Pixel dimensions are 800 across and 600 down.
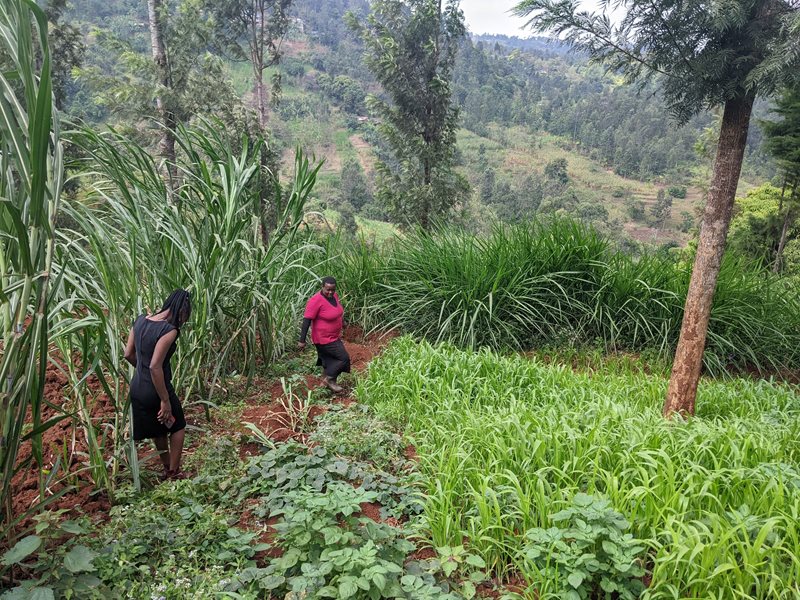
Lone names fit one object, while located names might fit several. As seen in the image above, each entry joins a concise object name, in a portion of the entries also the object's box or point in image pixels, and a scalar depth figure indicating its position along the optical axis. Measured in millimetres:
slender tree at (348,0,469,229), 10820
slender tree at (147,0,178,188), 10047
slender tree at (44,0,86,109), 11951
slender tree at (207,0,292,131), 13414
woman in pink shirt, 4262
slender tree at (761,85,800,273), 11156
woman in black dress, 2633
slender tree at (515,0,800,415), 3363
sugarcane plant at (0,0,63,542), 1474
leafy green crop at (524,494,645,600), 1899
